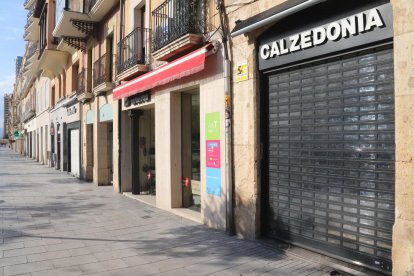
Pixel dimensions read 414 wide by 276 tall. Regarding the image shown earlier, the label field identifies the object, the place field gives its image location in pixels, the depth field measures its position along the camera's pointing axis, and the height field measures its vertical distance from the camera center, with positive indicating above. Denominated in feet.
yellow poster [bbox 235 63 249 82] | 21.01 +3.71
